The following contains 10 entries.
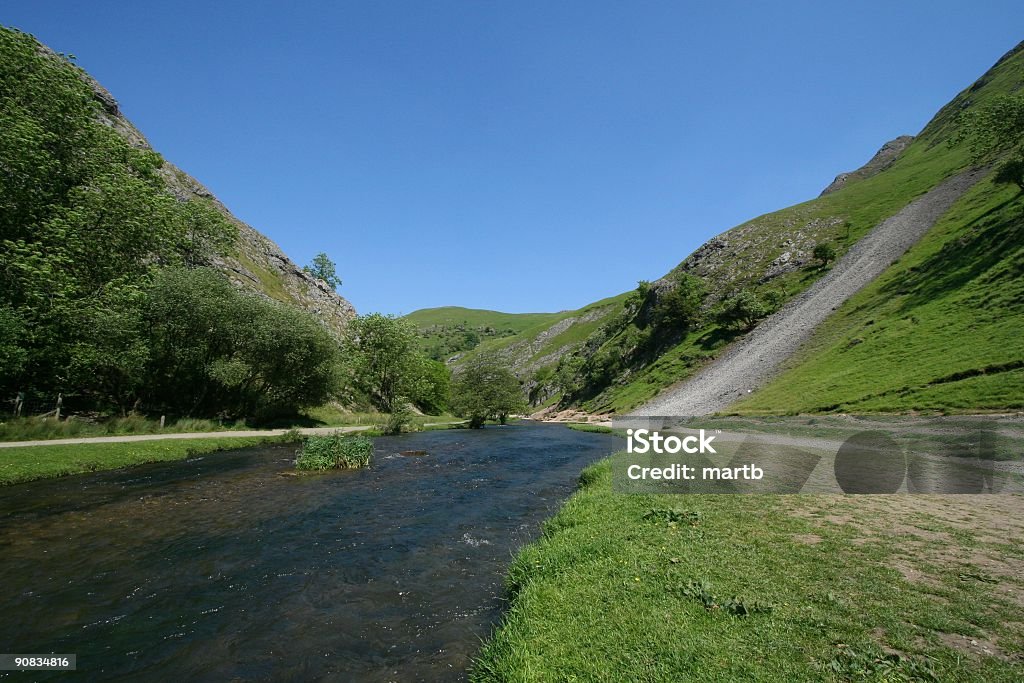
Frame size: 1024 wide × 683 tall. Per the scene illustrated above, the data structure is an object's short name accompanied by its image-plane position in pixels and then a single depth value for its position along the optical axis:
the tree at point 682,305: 94.94
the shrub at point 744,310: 79.12
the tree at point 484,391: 64.00
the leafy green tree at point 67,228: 29.75
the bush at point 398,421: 52.12
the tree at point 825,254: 84.68
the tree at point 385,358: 77.12
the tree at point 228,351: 40.69
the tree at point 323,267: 149.62
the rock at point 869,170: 183.75
